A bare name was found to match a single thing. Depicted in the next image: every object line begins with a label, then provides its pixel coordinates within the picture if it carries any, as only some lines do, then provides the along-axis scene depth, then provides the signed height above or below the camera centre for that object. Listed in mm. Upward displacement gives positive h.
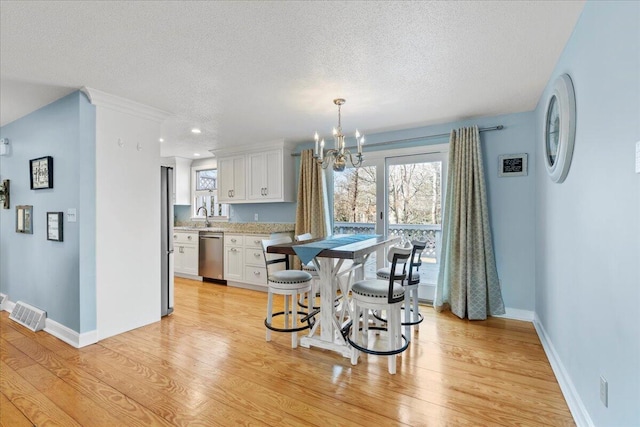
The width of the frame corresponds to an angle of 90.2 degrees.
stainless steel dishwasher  5527 -755
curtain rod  3688 +968
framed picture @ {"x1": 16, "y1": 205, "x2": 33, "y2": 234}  3539 -51
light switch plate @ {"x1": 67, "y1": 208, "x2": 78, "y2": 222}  2936 -8
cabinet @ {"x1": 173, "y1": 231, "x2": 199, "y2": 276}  5832 -742
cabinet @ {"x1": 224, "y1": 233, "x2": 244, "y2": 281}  5277 -735
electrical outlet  1474 -854
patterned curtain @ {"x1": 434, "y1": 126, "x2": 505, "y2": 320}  3660 -303
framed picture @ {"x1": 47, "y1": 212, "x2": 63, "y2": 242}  3090 -118
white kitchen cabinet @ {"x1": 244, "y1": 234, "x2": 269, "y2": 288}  5035 -777
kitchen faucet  6420 -98
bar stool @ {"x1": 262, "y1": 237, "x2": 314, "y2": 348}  2832 -662
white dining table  2447 -554
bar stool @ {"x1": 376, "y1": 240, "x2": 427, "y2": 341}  2920 -673
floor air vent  3285 -1090
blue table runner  2428 -277
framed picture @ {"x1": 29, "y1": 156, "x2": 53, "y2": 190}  3221 +439
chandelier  3009 +549
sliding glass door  4266 +194
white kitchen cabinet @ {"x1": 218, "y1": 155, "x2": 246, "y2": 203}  5520 +598
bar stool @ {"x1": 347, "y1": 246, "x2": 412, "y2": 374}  2354 -685
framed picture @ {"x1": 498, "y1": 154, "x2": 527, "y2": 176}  3596 +532
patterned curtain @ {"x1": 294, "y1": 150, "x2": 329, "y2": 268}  4855 +189
